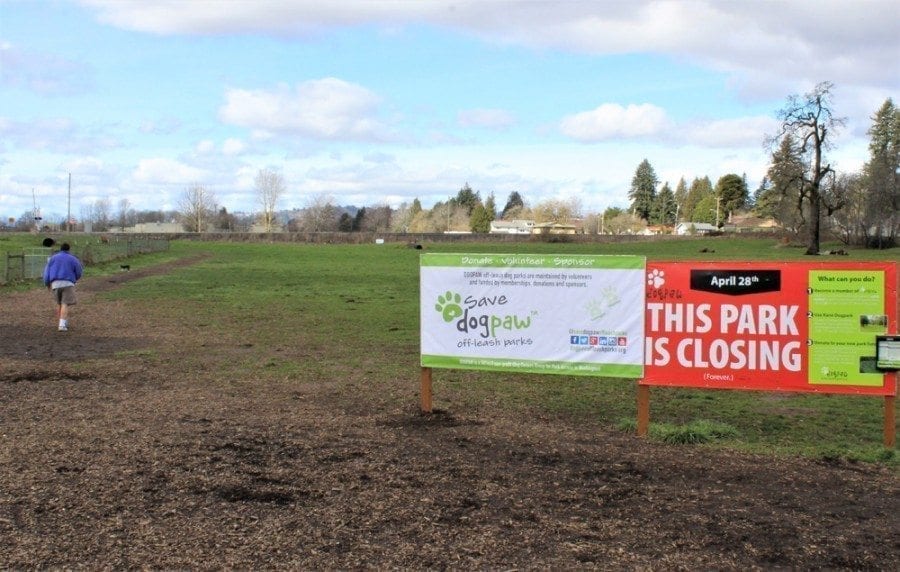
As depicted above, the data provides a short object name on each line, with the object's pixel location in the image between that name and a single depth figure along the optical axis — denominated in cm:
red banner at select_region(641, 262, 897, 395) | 674
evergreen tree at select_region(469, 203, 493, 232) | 16712
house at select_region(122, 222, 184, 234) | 15062
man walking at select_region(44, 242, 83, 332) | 1606
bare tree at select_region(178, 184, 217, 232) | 15375
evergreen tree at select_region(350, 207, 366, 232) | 16982
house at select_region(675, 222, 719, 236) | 13682
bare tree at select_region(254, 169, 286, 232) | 15425
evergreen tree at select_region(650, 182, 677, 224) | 16325
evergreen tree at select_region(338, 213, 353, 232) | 16362
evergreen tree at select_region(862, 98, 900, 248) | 6938
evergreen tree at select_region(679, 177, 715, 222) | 17762
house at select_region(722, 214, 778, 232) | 13650
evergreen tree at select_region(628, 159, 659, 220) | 16525
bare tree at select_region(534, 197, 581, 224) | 16650
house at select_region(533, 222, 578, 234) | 13862
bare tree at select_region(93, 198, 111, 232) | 15712
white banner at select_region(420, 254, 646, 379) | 735
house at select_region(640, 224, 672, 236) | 15286
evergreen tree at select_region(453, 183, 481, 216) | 19012
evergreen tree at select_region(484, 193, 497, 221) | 17325
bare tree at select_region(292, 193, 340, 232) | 16200
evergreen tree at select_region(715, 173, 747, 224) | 15825
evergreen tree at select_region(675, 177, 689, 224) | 18422
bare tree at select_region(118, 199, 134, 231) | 16898
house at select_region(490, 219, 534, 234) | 16729
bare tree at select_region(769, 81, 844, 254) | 6272
